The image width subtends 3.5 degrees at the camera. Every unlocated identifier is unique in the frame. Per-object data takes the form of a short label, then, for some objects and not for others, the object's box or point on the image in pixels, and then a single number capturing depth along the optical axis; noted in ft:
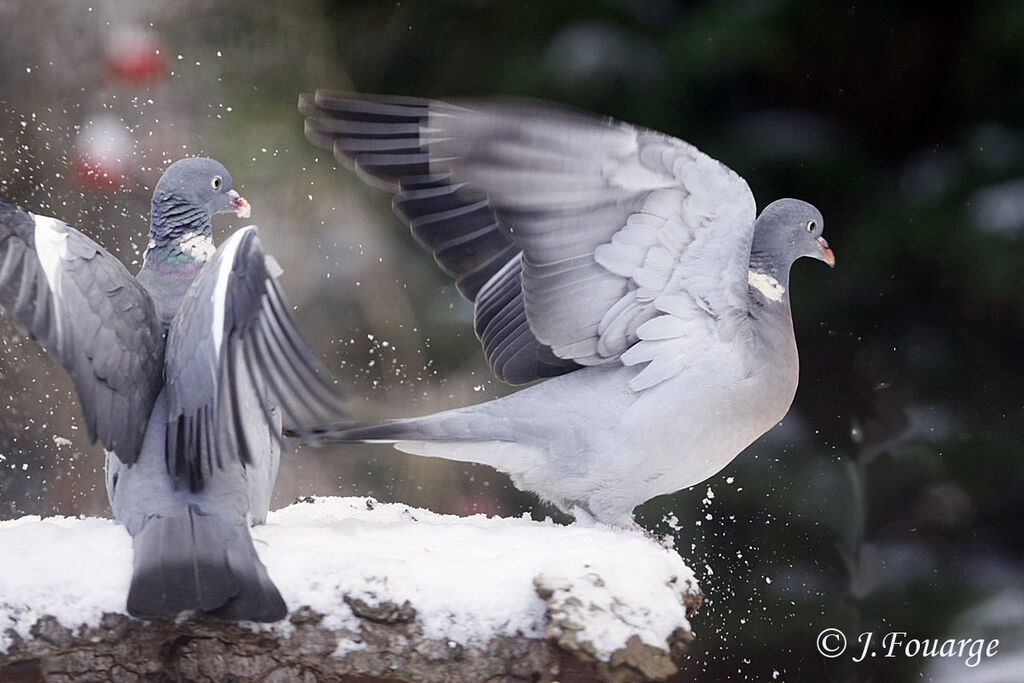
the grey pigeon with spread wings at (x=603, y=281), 31.03
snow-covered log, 30.74
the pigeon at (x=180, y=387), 30.71
